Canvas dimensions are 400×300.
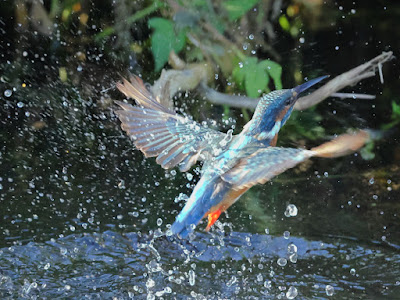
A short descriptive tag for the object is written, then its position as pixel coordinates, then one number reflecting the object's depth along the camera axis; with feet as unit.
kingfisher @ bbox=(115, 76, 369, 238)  14.94
